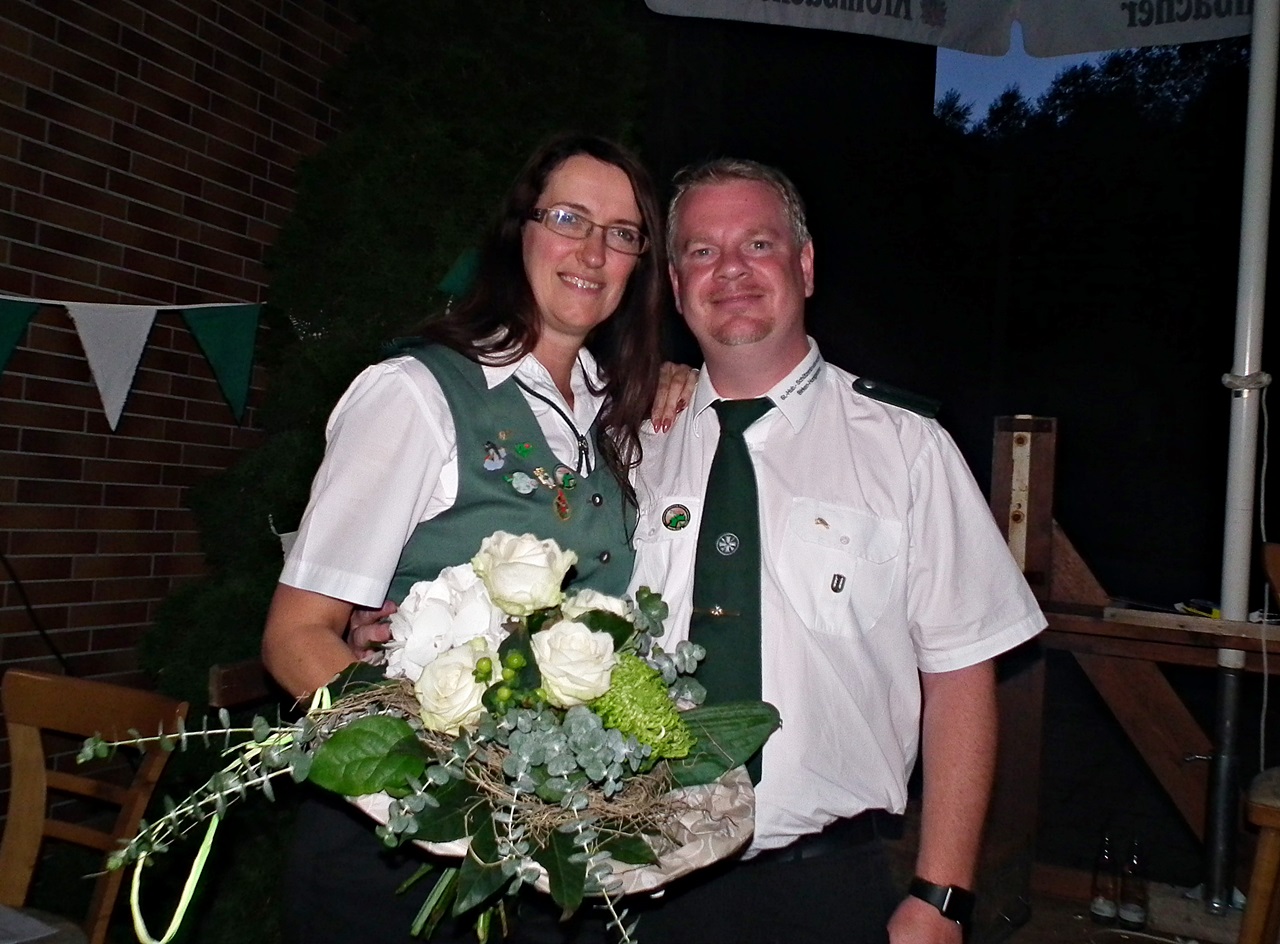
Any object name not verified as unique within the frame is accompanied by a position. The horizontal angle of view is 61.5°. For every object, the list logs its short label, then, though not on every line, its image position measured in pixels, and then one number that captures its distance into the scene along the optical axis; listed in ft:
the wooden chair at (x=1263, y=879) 7.18
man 5.31
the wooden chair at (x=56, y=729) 7.22
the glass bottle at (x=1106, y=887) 11.16
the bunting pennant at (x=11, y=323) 9.91
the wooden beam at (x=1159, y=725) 11.30
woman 4.96
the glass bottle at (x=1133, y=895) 10.93
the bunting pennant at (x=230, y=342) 11.91
